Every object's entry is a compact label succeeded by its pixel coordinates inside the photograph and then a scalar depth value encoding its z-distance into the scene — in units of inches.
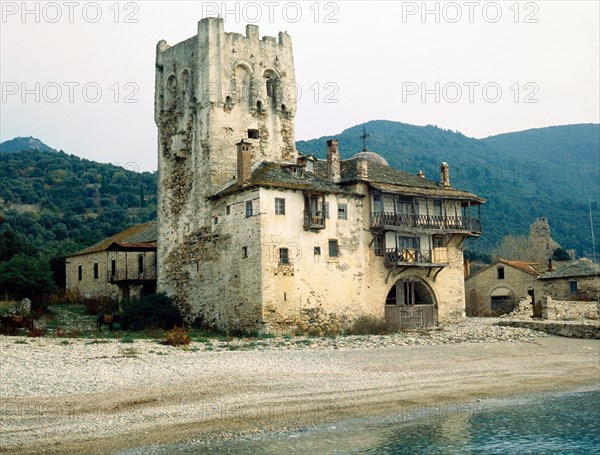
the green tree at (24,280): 1808.6
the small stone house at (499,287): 2466.8
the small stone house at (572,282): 2257.6
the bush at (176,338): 1317.2
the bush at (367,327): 1663.4
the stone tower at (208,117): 1739.7
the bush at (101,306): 1935.3
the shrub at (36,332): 1348.4
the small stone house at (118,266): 2034.9
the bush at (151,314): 1680.6
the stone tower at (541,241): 3781.3
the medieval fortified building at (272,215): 1605.6
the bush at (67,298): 2099.8
